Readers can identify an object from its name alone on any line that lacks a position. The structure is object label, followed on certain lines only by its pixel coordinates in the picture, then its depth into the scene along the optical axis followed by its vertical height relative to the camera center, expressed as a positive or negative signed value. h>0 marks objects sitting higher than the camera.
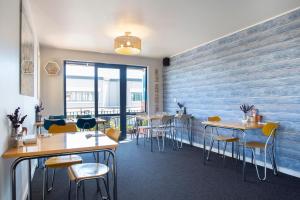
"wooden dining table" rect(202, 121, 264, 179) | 3.19 -0.39
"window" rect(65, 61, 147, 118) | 5.65 +0.36
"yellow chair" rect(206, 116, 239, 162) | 3.61 -0.65
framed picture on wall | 2.30 +0.56
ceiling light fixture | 3.78 +1.02
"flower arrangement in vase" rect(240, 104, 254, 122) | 3.79 -0.15
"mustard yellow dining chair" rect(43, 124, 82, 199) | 2.30 -0.67
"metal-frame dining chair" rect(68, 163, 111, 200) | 1.86 -0.66
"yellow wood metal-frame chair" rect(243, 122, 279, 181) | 3.00 -0.67
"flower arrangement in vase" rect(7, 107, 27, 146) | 1.86 -0.22
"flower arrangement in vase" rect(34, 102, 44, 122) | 4.07 -0.25
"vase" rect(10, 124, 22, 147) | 1.86 -0.31
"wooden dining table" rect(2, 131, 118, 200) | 1.65 -0.40
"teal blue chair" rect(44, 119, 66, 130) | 3.81 -0.37
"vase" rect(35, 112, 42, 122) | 4.16 -0.31
